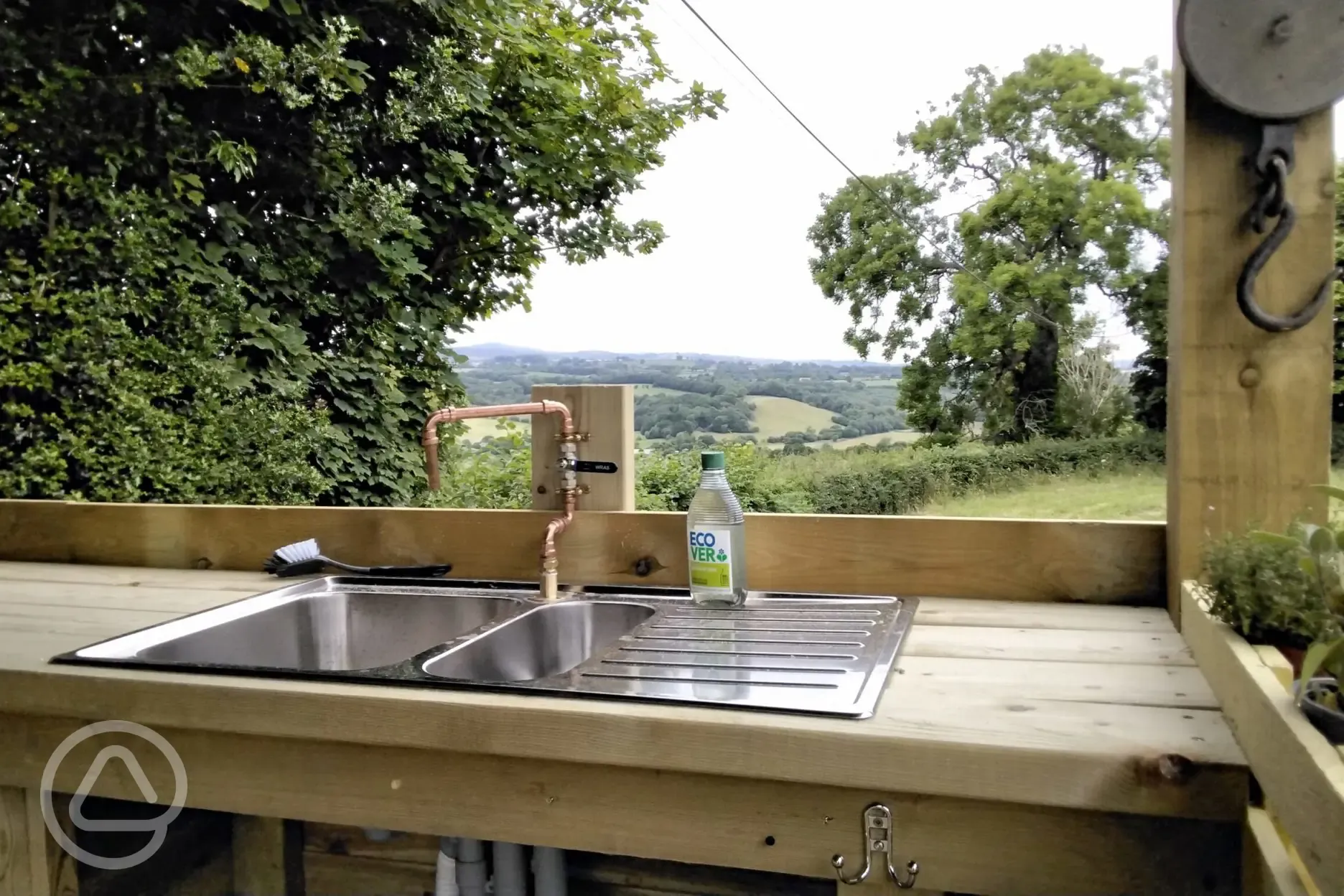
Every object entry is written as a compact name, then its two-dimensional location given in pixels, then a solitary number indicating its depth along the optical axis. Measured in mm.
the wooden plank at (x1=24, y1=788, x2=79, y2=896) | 1188
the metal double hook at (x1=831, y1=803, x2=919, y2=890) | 872
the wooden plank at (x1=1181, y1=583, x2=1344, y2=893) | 555
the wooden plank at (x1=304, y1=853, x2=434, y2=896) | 1423
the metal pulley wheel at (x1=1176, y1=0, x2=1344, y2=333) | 1040
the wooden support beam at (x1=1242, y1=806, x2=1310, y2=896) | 656
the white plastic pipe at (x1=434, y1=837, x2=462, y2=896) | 1261
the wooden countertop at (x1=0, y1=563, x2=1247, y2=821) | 799
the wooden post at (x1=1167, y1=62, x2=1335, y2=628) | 1106
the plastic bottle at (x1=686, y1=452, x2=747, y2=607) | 1358
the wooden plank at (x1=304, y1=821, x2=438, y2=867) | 1419
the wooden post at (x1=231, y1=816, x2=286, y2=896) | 1490
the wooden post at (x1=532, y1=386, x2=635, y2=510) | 1577
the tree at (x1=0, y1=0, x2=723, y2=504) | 2740
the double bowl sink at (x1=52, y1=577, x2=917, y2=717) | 1000
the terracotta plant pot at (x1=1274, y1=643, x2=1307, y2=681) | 806
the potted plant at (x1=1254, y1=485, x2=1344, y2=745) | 633
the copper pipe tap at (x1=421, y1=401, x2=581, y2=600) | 1477
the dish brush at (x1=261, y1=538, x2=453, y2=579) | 1645
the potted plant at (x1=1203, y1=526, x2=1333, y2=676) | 809
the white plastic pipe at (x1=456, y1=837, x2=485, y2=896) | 1232
